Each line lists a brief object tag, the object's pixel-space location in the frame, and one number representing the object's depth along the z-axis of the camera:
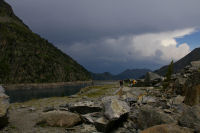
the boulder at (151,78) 45.34
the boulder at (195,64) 32.44
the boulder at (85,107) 18.77
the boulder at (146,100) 19.06
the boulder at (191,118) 10.09
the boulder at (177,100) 18.39
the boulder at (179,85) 24.83
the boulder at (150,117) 12.66
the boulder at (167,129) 9.85
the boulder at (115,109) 14.80
